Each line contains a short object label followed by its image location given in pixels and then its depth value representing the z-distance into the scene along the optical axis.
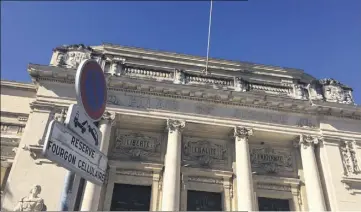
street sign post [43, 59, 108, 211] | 3.76
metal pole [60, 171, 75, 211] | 3.97
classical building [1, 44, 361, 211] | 13.32
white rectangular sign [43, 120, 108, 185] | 3.66
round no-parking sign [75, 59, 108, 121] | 4.26
